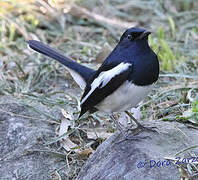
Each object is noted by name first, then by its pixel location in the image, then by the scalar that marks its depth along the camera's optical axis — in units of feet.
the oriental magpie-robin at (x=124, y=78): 22.62
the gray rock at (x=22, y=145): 25.14
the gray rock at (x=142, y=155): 19.40
